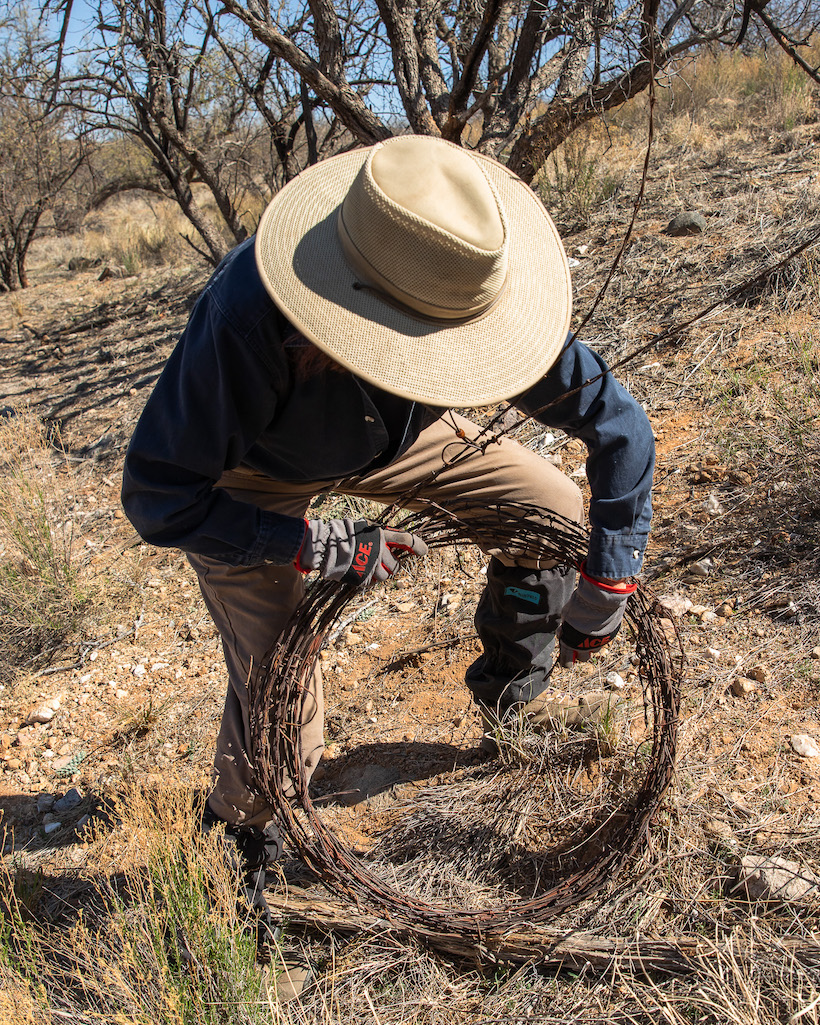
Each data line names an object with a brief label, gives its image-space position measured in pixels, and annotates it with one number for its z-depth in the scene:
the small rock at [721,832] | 1.93
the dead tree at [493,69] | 3.99
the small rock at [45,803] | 2.74
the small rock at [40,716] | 3.13
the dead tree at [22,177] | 10.59
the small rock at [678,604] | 2.75
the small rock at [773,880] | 1.77
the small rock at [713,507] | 3.08
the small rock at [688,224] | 4.86
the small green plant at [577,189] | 5.73
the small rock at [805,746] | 2.12
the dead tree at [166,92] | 5.52
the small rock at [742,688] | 2.35
